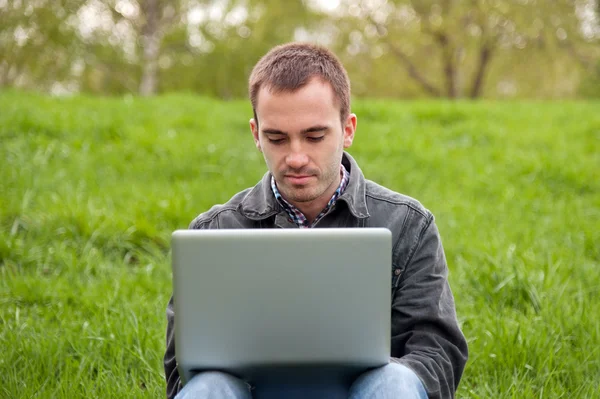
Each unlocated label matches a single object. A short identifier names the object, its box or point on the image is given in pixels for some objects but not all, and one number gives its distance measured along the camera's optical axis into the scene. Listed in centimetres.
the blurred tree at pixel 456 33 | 1848
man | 211
